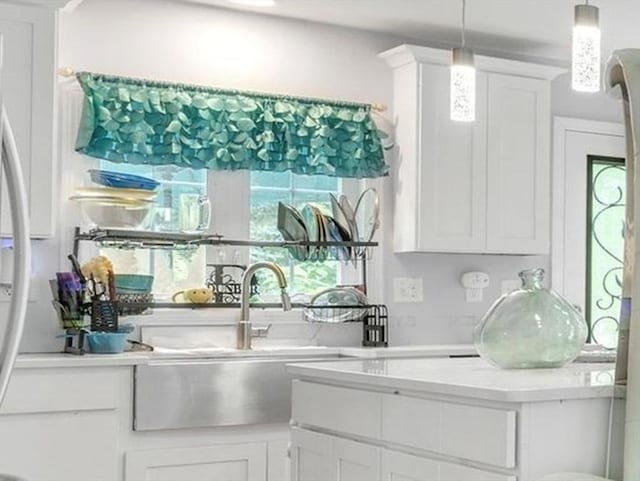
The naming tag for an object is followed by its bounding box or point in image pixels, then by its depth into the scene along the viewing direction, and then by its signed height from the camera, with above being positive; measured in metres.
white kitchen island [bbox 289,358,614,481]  1.85 -0.38
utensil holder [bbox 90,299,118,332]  3.72 -0.29
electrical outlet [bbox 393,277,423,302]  4.70 -0.20
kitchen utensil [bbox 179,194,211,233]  4.13 +0.14
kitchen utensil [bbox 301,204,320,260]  4.35 +0.11
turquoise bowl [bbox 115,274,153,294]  3.91 -0.16
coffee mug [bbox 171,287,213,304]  4.14 -0.22
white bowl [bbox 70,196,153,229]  3.85 +0.14
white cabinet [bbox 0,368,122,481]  3.28 -0.65
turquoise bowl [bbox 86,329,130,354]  3.61 -0.38
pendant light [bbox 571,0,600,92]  2.51 +0.56
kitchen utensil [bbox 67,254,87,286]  3.74 -0.10
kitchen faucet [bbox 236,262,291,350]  4.04 -0.23
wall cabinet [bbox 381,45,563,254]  4.54 +0.45
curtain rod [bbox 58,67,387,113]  3.95 +0.72
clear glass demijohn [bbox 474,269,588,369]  2.27 -0.19
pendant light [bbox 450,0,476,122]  2.93 +0.52
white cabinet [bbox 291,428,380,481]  2.23 -0.53
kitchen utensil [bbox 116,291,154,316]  3.88 -0.24
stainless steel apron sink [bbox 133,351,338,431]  3.50 -0.56
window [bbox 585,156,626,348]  5.40 +0.04
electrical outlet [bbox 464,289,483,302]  4.91 -0.23
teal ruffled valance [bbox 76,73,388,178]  3.97 +0.53
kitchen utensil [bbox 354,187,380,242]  4.52 +0.17
